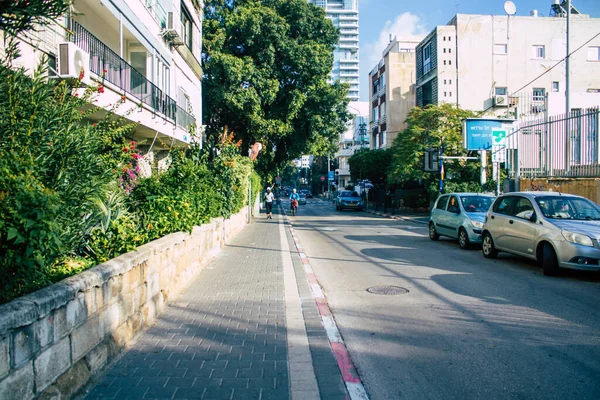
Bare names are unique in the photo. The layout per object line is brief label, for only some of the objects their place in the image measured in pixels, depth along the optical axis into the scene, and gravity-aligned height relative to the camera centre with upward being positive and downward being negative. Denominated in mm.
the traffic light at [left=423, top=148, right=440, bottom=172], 24875 +1567
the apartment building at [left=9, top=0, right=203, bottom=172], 10555 +4211
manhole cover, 7785 -1686
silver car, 8414 -809
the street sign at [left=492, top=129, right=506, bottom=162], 18672 +1802
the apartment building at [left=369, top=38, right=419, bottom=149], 46406 +9782
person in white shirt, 25686 -452
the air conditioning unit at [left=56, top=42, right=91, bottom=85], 9602 +2650
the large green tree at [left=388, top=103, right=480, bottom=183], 28078 +2862
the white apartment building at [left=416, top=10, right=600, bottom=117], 36625 +10174
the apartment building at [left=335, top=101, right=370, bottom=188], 81312 +7193
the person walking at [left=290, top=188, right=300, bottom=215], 30548 -738
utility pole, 16531 +1658
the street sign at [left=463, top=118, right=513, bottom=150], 22906 +2739
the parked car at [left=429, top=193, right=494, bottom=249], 13117 -822
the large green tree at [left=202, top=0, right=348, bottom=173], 26875 +6683
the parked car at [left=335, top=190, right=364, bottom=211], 39125 -965
